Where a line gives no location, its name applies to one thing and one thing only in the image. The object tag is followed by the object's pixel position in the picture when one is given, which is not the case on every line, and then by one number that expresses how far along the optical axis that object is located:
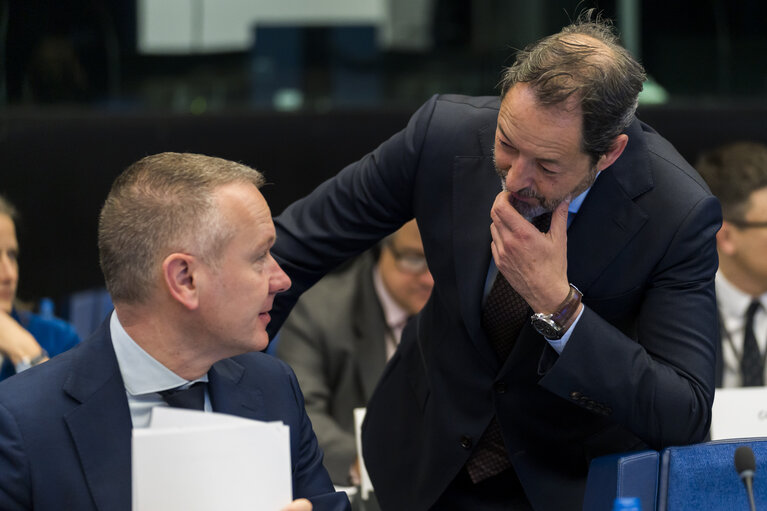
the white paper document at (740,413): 5.27
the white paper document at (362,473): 5.66
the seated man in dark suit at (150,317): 3.29
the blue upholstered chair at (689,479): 3.53
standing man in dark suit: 3.64
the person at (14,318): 6.64
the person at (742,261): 7.01
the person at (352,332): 7.07
